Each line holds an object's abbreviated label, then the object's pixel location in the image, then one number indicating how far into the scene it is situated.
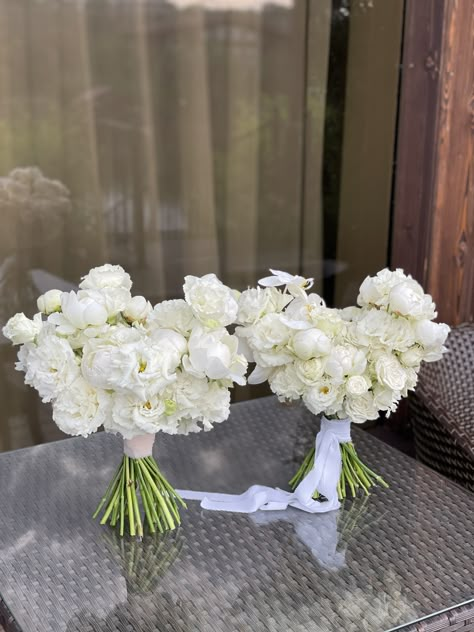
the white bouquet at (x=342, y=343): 1.28
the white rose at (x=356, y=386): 1.28
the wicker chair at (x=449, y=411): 1.84
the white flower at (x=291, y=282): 1.32
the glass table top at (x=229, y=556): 1.15
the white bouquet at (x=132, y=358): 1.14
